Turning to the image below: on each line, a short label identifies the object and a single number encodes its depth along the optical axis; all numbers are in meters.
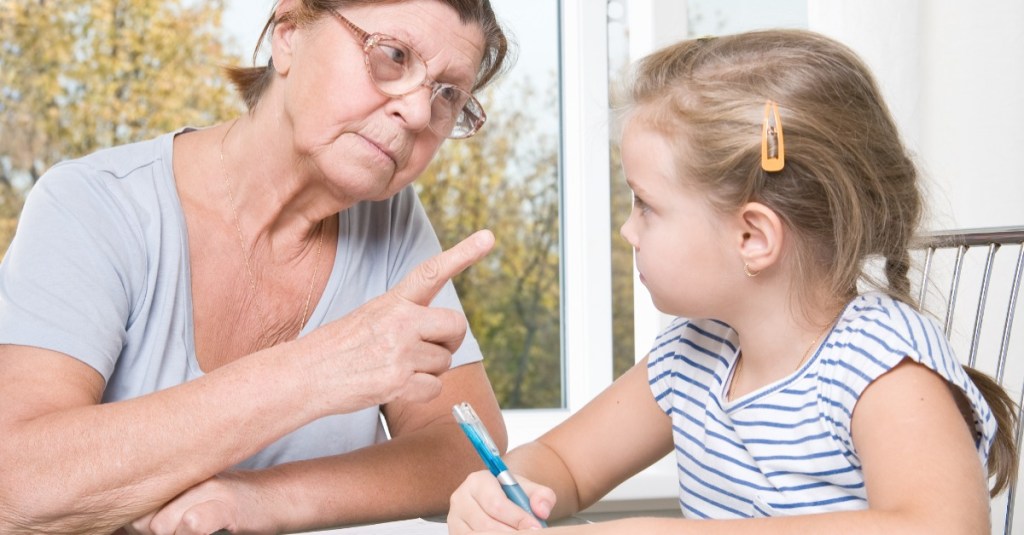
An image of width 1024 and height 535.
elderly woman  1.19
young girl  1.07
